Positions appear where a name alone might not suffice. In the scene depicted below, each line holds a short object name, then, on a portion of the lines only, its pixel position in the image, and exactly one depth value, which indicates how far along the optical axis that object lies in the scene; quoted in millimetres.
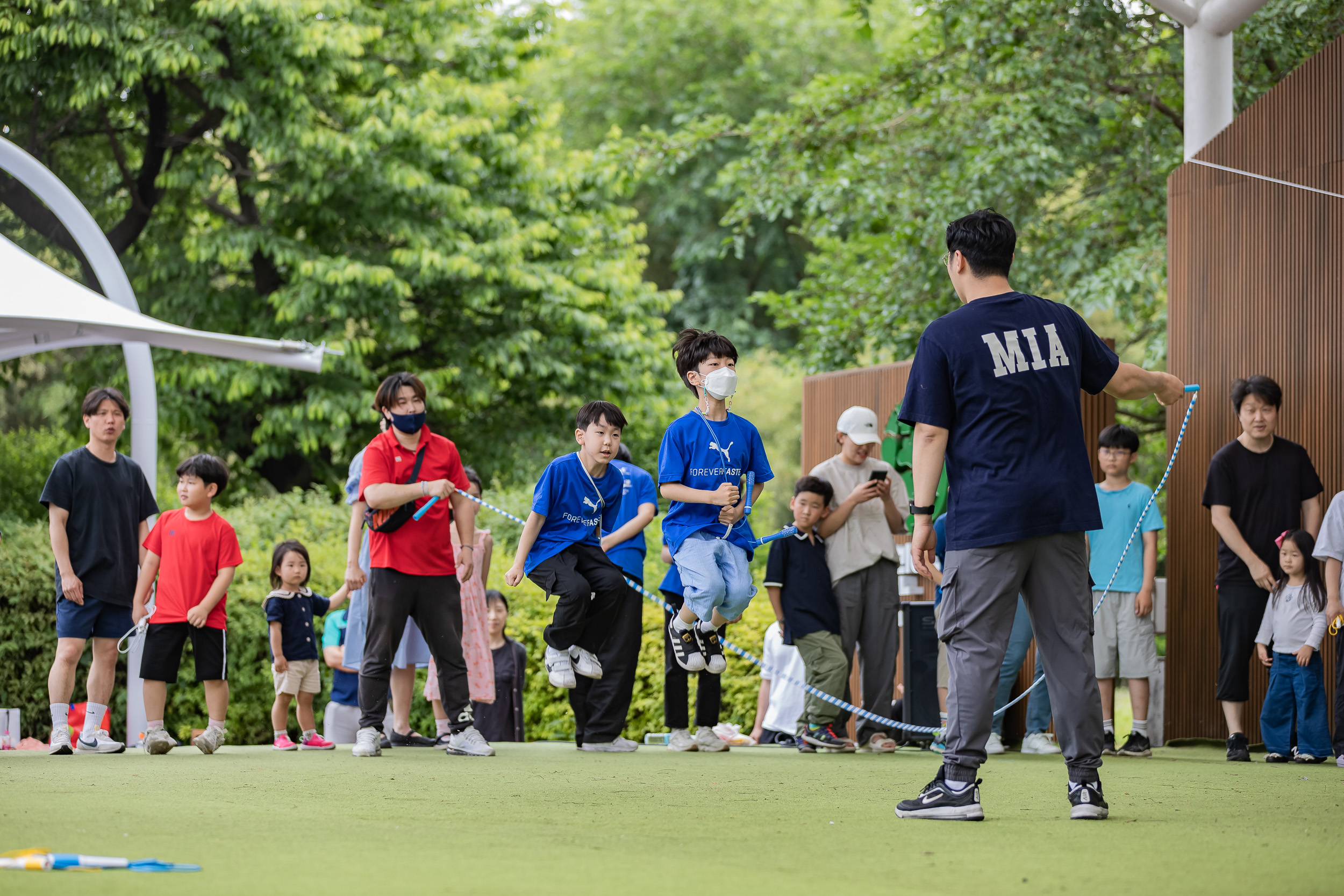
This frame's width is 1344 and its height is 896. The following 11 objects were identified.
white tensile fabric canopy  15961
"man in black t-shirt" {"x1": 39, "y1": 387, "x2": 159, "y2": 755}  14156
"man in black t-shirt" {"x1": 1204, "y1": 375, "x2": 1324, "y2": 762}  14648
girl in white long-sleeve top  13734
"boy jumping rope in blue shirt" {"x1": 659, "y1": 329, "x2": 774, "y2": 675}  13055
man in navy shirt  8562
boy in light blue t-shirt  15398
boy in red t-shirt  14094
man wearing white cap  15109
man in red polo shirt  13398
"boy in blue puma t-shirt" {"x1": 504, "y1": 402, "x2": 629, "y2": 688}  14094
